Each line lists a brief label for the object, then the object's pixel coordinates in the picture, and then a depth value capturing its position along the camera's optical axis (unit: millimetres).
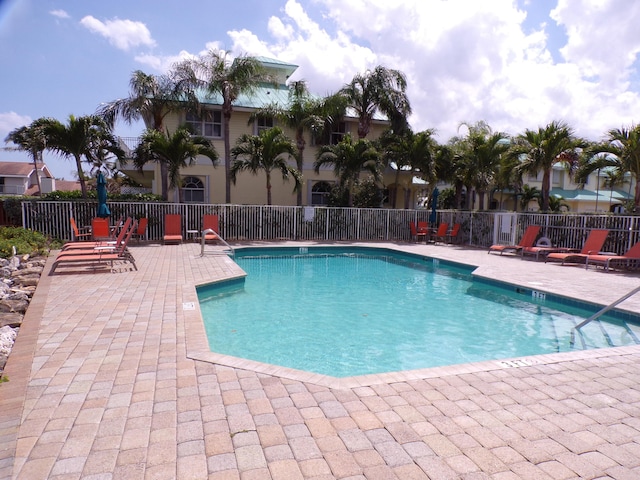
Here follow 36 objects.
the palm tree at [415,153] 19891
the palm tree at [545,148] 15509
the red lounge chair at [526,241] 14331
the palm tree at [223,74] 18061
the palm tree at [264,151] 17938
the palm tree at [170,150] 16297
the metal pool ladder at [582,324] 5023
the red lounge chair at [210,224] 16300
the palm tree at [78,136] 15289
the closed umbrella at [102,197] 12694
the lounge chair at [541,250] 13418
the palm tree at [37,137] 15203
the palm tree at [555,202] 29750
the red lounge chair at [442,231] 18438
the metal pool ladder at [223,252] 12641
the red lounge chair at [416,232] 19031
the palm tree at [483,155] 19844
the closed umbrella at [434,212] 19250
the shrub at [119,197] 16342
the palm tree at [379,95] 21188
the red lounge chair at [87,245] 10017
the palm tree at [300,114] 19688
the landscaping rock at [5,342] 4059
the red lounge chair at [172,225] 15766
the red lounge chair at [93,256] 8808
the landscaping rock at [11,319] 5133
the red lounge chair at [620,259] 11102
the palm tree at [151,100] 17094
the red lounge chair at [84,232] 14273
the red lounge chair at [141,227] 15195
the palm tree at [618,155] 13289
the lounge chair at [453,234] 18375
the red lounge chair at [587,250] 12066
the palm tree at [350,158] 19234
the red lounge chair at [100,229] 12844
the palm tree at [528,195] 30047
